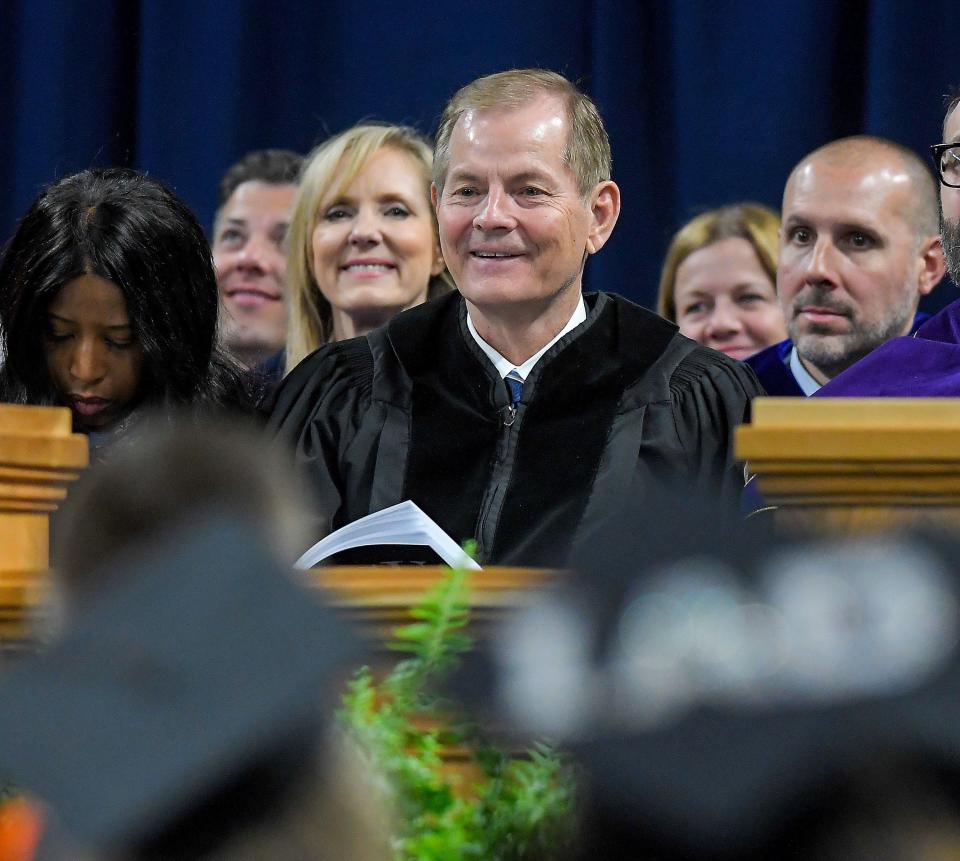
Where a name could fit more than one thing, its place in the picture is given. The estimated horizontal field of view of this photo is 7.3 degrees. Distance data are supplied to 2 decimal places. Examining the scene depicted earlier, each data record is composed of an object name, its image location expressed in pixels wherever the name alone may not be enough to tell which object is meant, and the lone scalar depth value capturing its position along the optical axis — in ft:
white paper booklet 22.02
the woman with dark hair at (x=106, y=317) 23.33
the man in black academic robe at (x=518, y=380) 23.65
